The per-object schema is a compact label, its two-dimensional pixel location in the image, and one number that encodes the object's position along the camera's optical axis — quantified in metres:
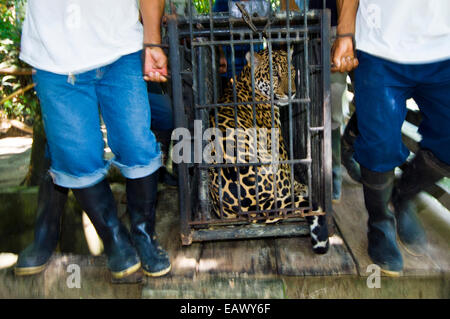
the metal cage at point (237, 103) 1.79
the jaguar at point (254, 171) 1.98
